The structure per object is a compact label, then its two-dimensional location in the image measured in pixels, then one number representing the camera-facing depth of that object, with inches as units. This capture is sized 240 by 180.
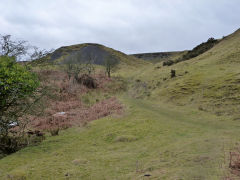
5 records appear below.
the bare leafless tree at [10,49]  611.5
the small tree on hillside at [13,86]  472.7
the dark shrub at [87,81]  1714.0
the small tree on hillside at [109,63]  2507.6
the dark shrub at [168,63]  2385.5
